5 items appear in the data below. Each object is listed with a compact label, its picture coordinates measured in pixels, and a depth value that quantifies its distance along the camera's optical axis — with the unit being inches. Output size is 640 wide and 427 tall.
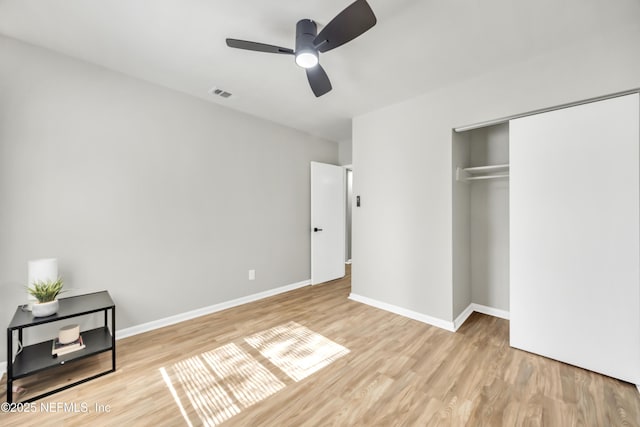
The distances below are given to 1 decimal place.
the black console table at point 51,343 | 66.9
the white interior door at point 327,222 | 169.9
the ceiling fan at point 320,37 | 56.3
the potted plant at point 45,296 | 71.9
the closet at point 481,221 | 114.1
